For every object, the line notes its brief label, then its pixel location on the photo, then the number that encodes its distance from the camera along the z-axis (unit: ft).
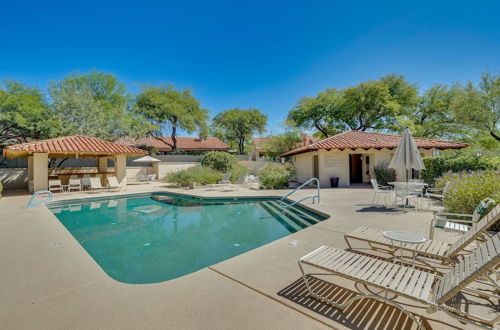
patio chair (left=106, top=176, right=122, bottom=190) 47.57
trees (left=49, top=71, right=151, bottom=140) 59.26
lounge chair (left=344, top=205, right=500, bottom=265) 9.70
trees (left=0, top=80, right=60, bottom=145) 50.62
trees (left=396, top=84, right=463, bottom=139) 79.92
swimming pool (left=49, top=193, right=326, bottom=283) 16.17
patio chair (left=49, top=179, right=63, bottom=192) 43.96
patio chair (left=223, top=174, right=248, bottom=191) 49.03
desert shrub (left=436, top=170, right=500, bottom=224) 19.17
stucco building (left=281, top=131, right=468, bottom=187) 49.03
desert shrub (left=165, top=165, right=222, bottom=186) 53.62
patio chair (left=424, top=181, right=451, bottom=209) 25.02
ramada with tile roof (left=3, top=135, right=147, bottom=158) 39.27
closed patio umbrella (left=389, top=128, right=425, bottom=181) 26.84
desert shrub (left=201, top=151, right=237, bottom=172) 68.08
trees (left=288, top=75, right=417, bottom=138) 80.02
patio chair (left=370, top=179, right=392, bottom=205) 28.58
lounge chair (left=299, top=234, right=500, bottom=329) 6.49
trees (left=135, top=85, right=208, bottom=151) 84.17
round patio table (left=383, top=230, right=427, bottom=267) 10.35
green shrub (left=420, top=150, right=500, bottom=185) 33.01
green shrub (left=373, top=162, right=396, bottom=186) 48.11
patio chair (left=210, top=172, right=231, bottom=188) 51.46
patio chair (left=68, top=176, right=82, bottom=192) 44.98
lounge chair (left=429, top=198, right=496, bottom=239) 13.26
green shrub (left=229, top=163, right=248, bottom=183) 60.44
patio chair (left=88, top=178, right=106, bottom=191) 45.76
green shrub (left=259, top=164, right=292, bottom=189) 47.26
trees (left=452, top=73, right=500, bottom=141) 54.39
